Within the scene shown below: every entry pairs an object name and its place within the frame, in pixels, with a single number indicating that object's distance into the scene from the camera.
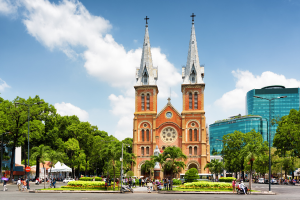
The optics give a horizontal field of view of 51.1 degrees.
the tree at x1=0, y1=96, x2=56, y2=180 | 49.89
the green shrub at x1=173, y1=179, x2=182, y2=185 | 51.22
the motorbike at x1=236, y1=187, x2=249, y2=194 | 31.48
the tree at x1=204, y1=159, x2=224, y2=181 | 63.00
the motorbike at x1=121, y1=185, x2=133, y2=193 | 33.56
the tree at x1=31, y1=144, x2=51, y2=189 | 42.22
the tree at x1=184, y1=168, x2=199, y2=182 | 49.58
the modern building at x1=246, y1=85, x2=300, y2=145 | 160.00
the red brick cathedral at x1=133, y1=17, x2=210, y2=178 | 70.94
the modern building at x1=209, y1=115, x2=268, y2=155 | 147.12
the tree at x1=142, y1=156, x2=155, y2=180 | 61.22
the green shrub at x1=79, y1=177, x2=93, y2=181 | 53.62
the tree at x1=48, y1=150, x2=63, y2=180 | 40.81
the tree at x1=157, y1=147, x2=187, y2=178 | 42.28
